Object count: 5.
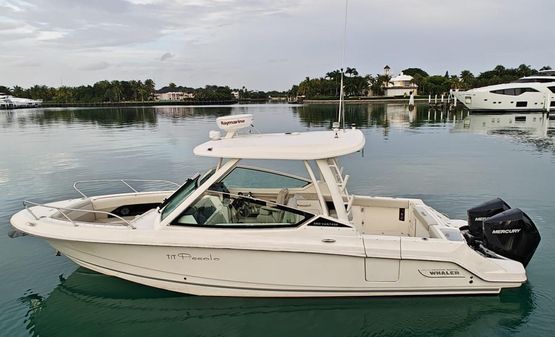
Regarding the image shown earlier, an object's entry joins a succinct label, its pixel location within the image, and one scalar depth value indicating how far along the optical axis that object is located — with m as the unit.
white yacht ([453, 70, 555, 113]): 44.16
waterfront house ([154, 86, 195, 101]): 164.60
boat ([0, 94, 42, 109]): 95.69
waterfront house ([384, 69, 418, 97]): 118.44
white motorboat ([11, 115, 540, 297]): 4.89
